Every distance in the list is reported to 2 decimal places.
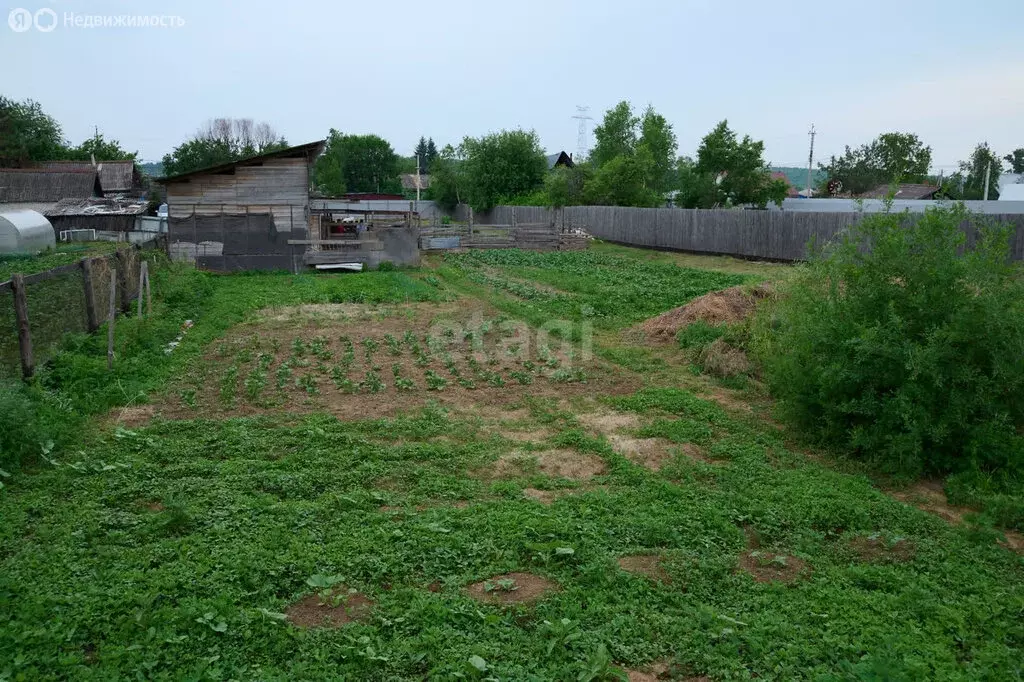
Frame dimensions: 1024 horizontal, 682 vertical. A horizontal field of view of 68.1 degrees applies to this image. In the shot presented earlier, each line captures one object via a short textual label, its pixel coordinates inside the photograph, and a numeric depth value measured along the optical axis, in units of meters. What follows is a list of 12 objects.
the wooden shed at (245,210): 24.06
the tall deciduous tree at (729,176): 38.94
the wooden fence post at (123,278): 14.67
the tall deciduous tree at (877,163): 59.01
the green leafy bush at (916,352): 7.07
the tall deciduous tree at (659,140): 55.28
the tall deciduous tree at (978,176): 53.64
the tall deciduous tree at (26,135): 52.38
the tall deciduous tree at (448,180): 57.25
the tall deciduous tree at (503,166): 52.41
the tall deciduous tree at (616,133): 56.09
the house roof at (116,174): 51.46
